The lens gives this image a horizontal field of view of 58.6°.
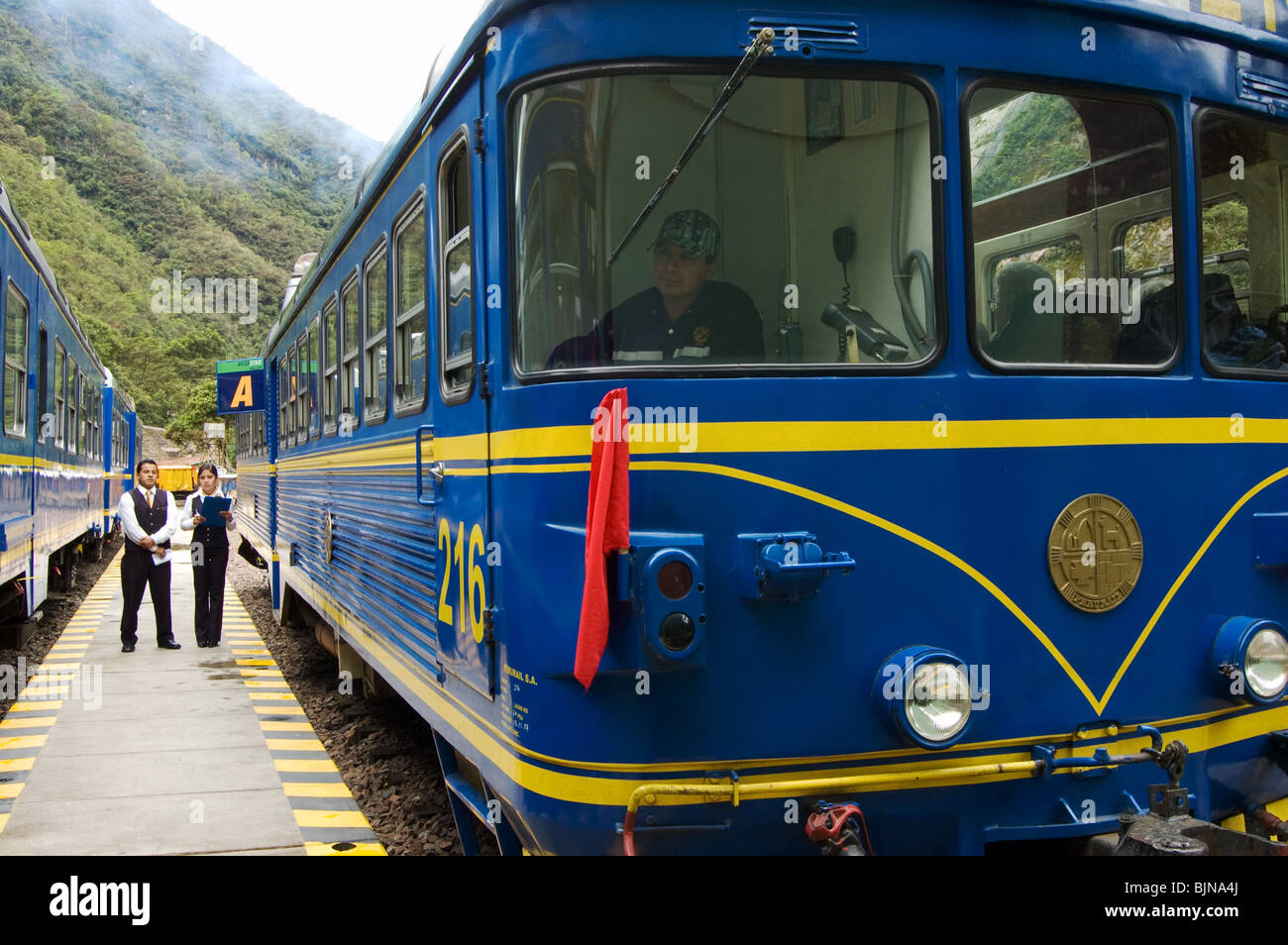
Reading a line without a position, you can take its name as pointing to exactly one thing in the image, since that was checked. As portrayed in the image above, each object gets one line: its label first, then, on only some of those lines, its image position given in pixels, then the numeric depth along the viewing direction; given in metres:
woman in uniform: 10.99
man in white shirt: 10.48
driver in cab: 3.06
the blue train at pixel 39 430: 8.48
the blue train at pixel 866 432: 2.94
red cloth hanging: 2.77
